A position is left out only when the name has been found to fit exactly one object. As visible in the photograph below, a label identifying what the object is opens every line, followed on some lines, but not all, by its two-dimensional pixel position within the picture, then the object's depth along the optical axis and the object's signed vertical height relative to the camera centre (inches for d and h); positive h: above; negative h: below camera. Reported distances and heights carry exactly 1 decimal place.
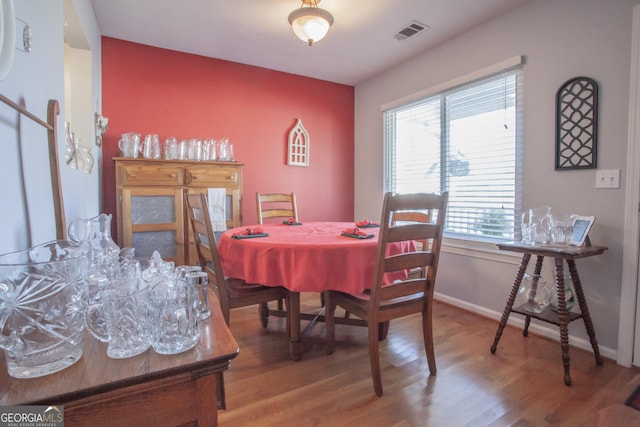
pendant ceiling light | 85.0 +50.9
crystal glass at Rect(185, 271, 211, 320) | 28.5 -7.6
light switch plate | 77.7 +6.2
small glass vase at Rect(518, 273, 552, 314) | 83.0 -24.5
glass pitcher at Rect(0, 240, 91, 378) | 21.5 -7.9
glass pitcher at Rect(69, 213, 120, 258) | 46.8 -3.8
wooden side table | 71.1 -21.8
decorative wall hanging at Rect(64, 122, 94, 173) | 72.5 +13.2
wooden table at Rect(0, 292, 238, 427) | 19.7 -11.9
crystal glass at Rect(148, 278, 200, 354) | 24.4 -8.9
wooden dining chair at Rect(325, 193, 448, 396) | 61.5 -17.1
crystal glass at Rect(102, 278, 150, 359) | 24.1 -9.0
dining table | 68.4 -12.8
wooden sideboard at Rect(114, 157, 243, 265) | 106.6 +2.0
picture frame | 77.3 -6.5
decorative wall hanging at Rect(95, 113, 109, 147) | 105.0 +27.7
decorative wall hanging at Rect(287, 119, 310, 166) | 154.5 +29.5
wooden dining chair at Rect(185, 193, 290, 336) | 71.5 -17.1
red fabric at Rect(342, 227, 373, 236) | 76.6 -6.8
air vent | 108.6 +62.4
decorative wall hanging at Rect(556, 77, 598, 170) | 81.5 +21.3
